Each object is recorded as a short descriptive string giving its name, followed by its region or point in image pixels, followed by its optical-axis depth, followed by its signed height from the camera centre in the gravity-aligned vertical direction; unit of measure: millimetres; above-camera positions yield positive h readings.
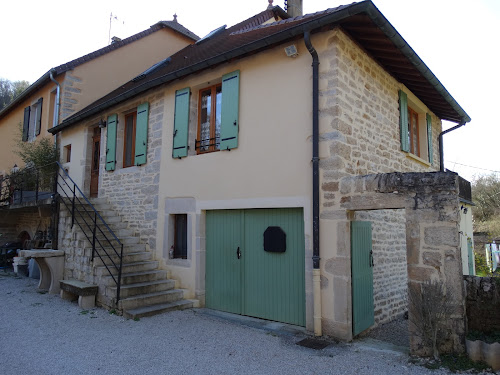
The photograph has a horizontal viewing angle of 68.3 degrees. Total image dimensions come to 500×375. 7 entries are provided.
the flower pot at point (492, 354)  3545 -1203
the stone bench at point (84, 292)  6188 -1120
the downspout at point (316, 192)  4832 +482
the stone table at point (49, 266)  7438 -838
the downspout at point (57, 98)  11198 +3979
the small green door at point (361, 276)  4883 -658
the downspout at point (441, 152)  9125 +1908
